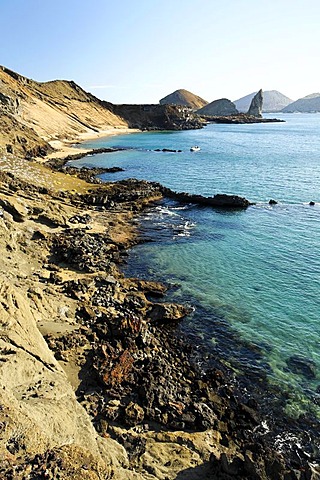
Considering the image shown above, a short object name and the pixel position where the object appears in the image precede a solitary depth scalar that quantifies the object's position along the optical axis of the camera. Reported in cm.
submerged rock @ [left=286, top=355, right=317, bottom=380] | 1720
